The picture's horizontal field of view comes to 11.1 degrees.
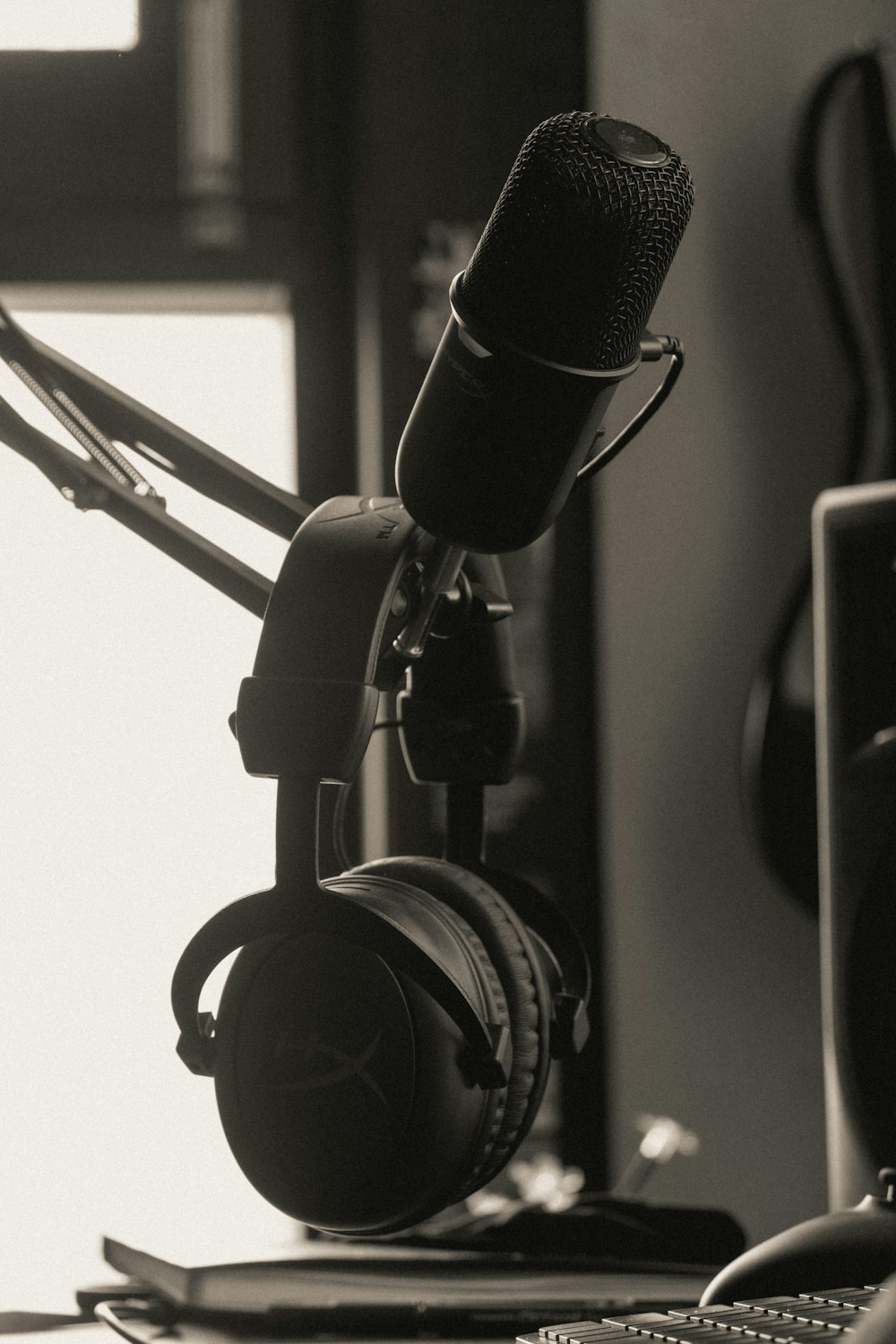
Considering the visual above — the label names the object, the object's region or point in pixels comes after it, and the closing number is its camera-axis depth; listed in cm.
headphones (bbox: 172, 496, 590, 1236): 116
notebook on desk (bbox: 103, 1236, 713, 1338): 133
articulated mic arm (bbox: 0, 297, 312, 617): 121
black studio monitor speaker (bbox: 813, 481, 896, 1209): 139
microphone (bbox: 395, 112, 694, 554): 113
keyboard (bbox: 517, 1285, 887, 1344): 112
